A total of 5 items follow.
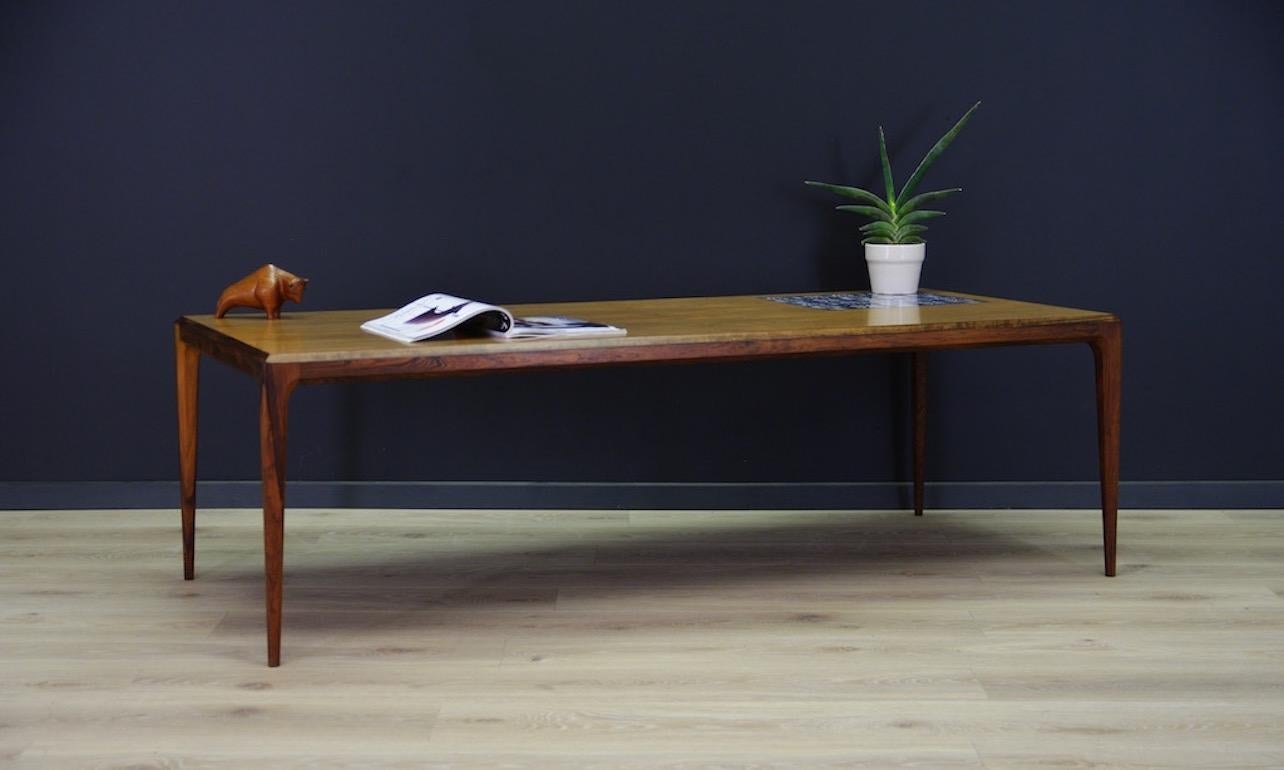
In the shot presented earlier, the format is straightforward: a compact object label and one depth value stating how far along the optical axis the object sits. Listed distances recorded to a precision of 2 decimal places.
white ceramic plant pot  3.53
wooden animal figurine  3.08
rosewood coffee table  2.60
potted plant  3.53
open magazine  2.73
